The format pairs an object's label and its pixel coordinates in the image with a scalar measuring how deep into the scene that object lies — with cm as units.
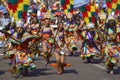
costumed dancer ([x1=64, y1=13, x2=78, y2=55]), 1941
